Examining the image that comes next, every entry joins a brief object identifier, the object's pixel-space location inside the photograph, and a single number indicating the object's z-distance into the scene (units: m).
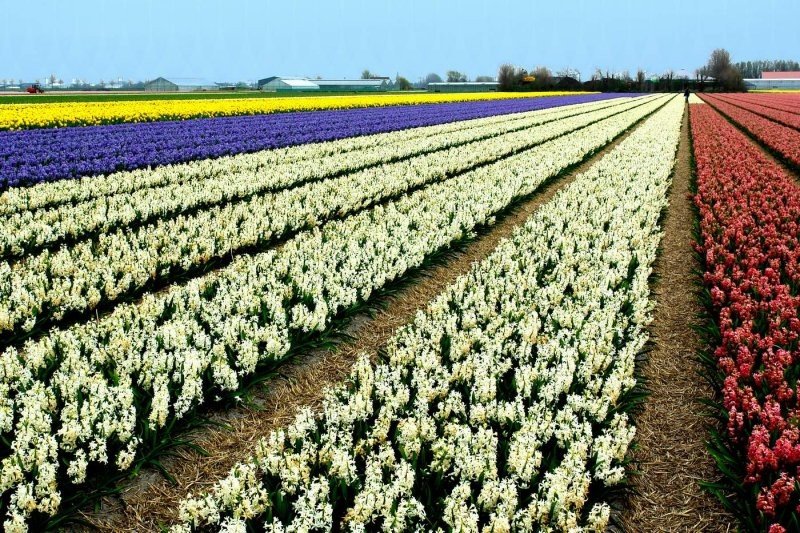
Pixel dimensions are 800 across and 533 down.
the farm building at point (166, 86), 171.75
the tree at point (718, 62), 155.75
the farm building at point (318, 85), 160.61
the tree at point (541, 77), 126.69
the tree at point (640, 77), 138.12
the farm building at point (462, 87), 135.75
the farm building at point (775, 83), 182.25
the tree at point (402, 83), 164.75
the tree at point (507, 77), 121.31
